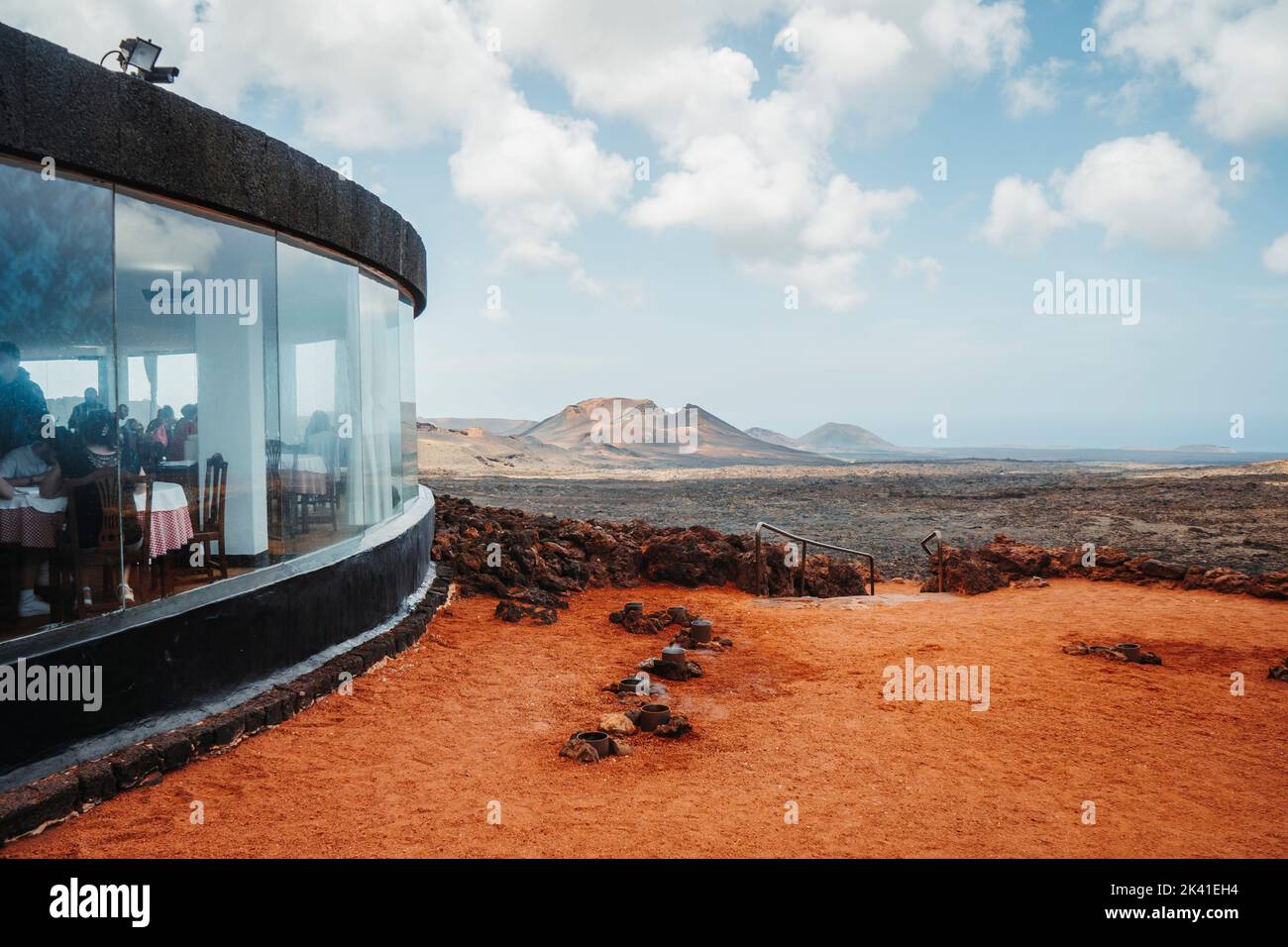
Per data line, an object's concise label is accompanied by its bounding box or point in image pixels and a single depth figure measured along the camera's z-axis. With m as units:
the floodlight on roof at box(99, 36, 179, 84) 6.14
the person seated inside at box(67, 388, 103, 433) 4.84
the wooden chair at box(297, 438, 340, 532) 7.21
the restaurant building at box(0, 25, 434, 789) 4.53
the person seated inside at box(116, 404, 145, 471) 5.12
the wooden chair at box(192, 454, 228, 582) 5.94
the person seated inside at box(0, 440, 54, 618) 4.57
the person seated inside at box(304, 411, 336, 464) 7.33
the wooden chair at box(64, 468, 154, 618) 4.90
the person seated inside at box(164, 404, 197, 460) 5.60
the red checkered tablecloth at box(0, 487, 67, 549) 4.60
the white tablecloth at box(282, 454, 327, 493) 6.93
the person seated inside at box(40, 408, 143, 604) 4.81
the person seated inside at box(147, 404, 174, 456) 5.41
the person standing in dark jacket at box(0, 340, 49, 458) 4.47
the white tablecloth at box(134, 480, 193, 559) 5.43
